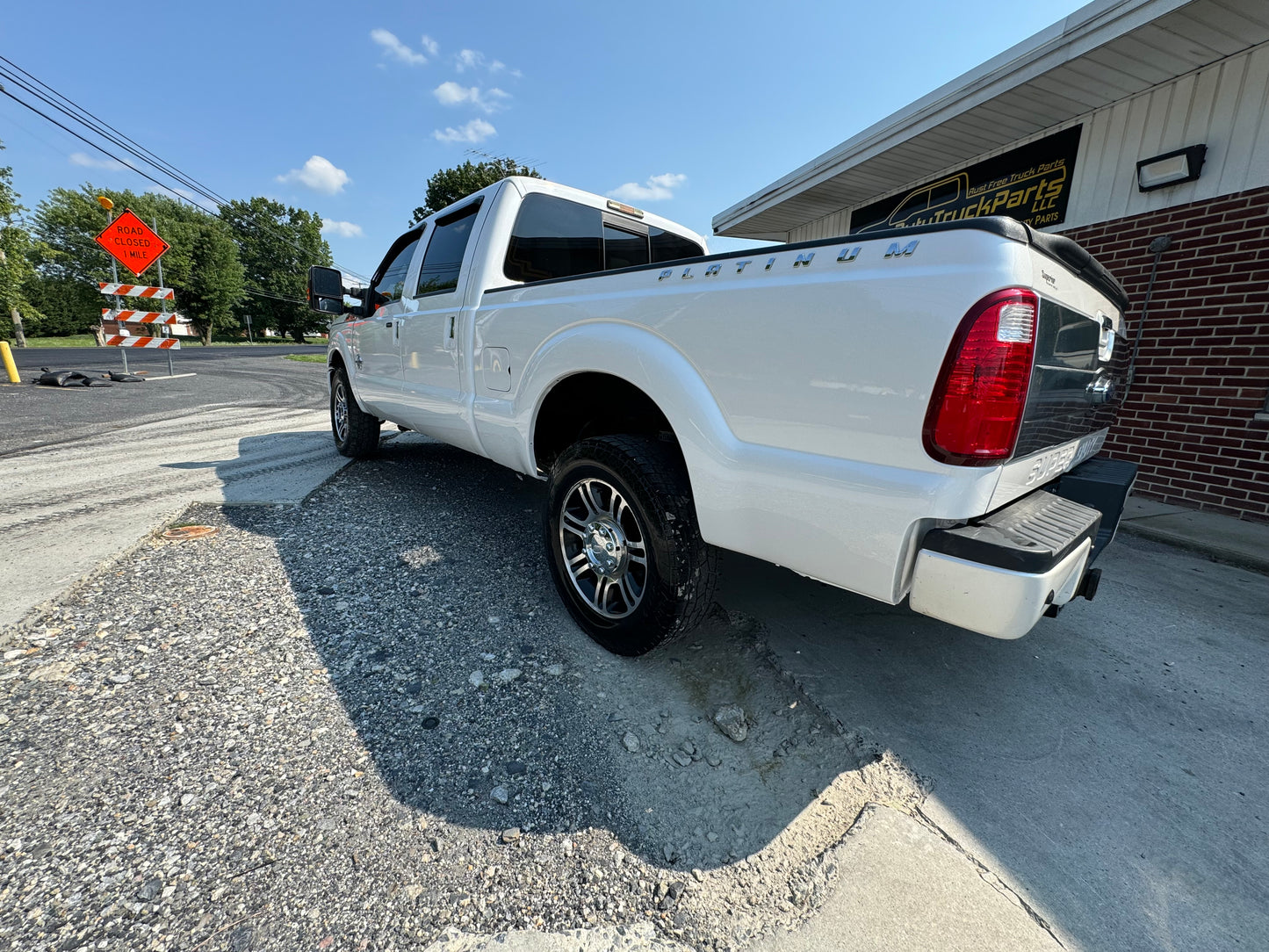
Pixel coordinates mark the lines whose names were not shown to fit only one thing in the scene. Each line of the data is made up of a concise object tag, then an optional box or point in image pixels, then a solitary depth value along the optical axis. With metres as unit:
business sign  5.41
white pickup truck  1.31
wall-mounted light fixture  4.31
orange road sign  11.15
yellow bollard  10.29
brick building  4.00
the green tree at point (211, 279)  42.72
